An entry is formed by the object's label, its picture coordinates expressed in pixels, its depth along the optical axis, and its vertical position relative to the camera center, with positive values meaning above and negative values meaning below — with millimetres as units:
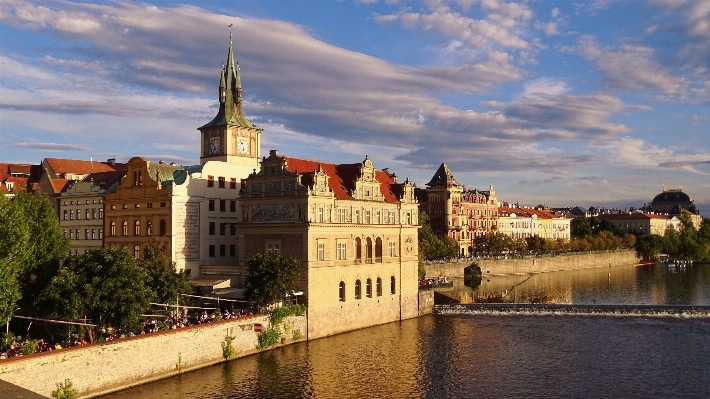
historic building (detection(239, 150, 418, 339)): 59812 +935
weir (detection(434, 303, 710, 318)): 69688 -6851
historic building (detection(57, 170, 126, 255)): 76500 +4505
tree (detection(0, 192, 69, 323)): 41562 +34
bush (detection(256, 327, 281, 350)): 53594 -7029
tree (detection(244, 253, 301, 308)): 54688 -2565
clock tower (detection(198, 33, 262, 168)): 80375 +13311
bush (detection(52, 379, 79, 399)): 38000 -7691
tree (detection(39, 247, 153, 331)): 44219 -2676
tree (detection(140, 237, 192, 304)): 52156 -2566
